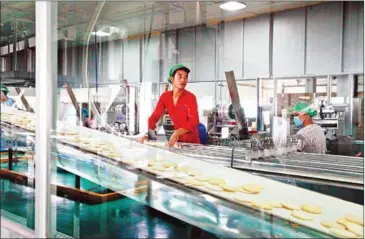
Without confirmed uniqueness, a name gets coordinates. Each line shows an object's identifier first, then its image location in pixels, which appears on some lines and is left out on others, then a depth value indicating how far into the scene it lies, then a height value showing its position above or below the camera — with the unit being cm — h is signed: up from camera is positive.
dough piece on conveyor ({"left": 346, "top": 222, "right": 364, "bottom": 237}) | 111 -39
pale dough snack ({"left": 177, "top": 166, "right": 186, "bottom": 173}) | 206 -37
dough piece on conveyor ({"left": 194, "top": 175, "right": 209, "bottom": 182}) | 189 -39
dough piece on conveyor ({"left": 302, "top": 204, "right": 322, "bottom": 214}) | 138 -40
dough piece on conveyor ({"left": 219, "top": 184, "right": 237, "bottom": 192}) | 166 -39
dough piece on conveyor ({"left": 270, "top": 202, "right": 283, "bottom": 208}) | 145 -40
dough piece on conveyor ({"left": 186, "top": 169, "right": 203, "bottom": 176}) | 201 -38
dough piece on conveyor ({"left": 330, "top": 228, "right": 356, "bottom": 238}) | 115 -41
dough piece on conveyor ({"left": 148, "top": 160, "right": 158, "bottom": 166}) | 220 -36
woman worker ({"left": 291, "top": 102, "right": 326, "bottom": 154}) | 281 -23
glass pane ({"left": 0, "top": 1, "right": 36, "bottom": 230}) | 151 -8
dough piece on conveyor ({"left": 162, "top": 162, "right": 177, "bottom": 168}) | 214 -36
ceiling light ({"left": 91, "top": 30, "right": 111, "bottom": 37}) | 371 +72
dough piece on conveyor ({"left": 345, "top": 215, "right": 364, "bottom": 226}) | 116 -38
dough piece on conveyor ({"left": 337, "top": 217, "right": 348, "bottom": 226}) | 123 -40
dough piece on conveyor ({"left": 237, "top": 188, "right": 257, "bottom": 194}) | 164 -39
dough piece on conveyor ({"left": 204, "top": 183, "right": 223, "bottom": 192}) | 171 -40
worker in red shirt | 328 -7
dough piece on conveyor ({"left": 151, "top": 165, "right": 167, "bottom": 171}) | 211 -37
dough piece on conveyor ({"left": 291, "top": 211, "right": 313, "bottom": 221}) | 132 -41
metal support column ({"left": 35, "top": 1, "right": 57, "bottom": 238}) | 123 -4
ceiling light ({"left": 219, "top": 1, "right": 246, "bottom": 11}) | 376 +110
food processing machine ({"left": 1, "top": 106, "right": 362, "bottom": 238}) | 135 -42
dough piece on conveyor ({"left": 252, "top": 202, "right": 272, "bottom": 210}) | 144 -41
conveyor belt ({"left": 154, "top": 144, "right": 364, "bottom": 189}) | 176 -36
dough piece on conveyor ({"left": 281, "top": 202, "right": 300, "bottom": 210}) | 141 -40
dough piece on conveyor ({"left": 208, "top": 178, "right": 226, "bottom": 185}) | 178 -38
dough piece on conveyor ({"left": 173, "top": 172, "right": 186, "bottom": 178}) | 197 -39
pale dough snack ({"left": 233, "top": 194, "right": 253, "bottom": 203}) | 153 -40
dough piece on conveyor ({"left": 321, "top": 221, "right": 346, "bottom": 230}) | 121 -41
